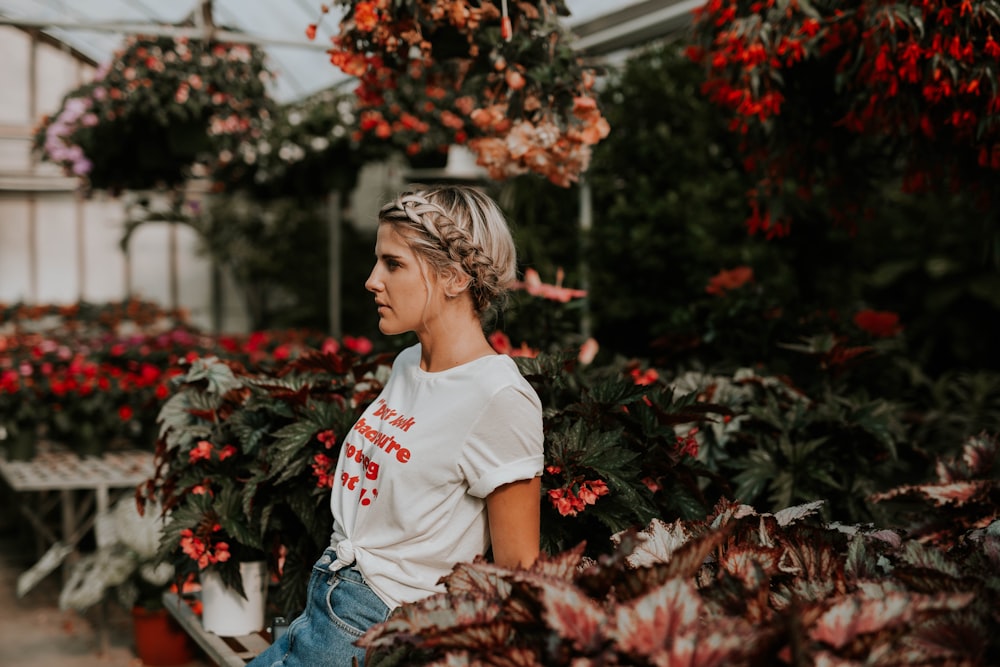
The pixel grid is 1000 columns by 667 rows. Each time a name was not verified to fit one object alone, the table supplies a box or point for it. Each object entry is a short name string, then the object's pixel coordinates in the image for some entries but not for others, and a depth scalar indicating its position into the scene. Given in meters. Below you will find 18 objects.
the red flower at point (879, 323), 3.48
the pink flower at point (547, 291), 3.46
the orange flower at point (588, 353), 3.21
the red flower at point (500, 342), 3.19
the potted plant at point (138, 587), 3.46
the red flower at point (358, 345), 4.17
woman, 1.43
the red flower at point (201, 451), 2.38
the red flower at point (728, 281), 3.62
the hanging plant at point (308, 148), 6.49
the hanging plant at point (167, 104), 5.06
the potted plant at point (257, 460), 2.18
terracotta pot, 3.53
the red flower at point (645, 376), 2.79
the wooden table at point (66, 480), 4.06
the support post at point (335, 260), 8.27
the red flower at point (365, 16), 2.29
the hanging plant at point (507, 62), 2.37
